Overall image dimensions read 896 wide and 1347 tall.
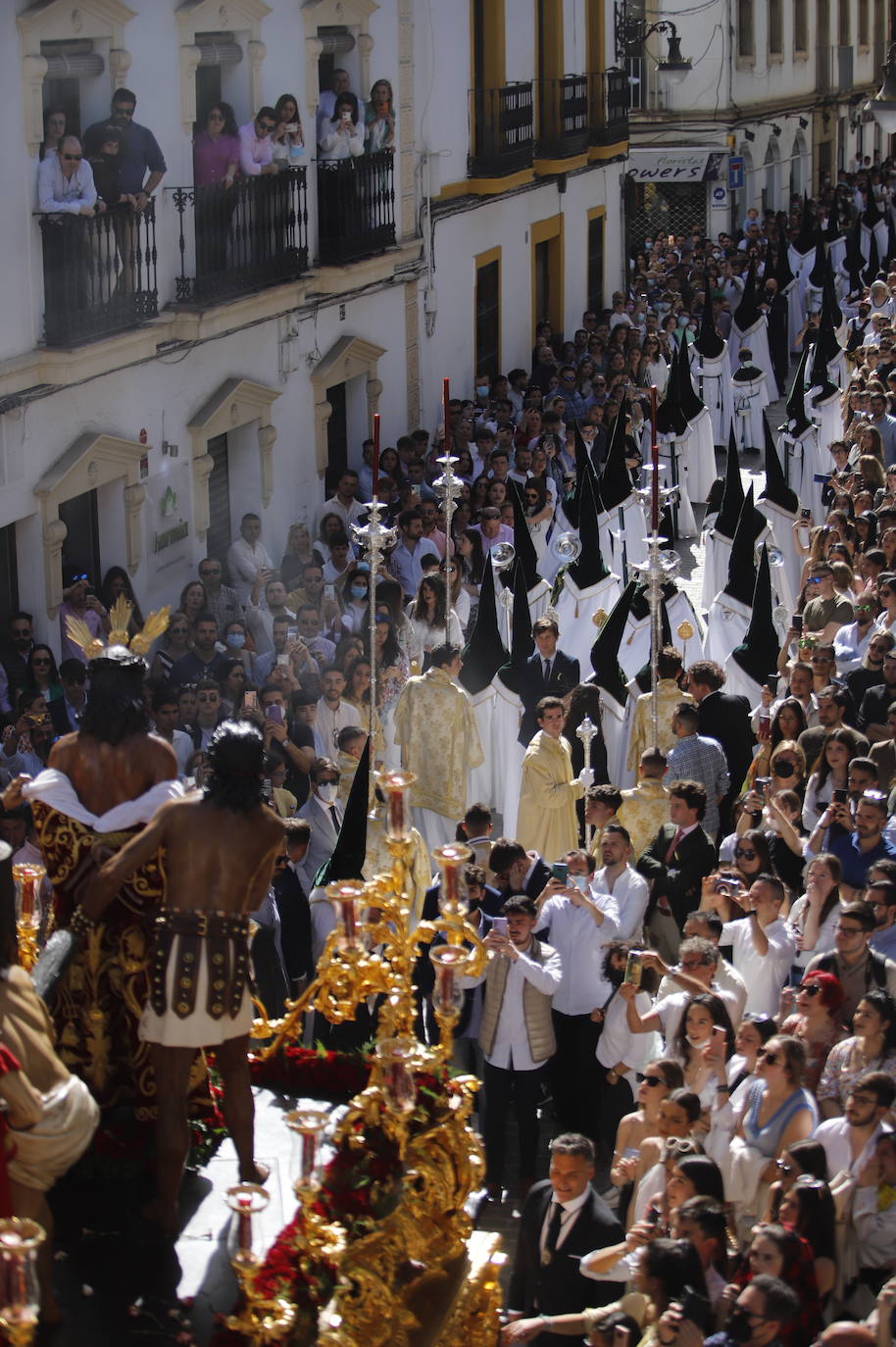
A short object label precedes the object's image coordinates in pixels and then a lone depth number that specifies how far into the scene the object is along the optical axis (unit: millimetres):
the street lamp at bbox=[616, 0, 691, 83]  25923
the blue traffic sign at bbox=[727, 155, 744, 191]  33312
